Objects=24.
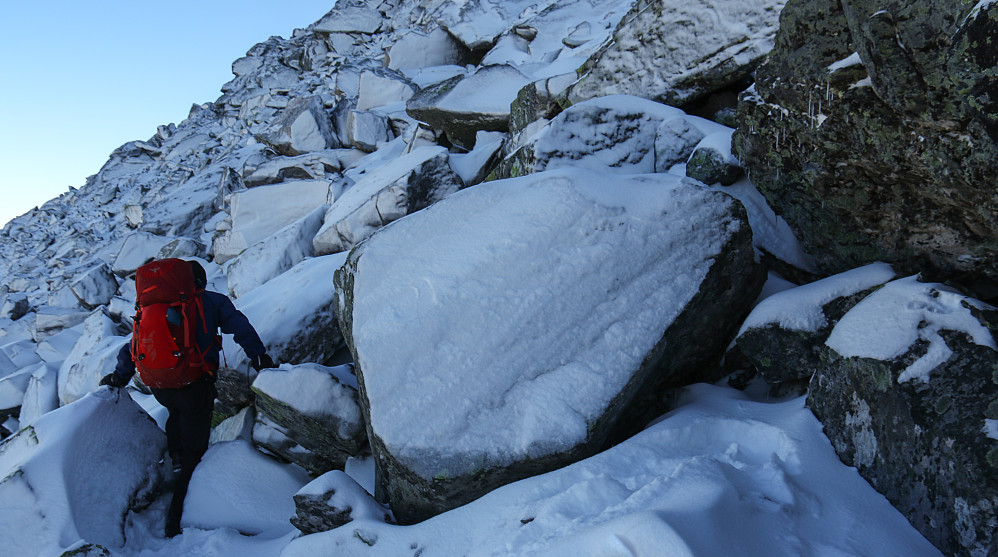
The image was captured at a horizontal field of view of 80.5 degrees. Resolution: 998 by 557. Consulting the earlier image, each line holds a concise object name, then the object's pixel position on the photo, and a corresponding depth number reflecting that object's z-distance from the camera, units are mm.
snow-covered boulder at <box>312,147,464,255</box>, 7062
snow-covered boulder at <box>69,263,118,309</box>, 12516
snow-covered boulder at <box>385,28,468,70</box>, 14984
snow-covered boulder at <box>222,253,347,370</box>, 5285
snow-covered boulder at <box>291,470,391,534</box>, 3381
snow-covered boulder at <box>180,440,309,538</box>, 4078
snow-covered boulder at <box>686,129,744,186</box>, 4555
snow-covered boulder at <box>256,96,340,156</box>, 12766
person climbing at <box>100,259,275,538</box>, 4117
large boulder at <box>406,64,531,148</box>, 8867
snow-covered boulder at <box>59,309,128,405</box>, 7164
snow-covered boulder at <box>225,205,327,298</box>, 8016
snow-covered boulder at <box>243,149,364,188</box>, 11438
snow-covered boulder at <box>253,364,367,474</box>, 4102
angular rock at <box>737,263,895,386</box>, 3441
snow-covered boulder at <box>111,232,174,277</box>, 12820
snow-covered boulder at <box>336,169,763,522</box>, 3250
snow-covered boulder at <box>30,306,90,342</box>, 12445
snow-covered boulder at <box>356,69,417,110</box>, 13055
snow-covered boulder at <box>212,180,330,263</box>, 10016
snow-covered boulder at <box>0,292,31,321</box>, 14773
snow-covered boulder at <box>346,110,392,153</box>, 11797
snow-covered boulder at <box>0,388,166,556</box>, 3613
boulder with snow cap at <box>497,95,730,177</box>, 5398
